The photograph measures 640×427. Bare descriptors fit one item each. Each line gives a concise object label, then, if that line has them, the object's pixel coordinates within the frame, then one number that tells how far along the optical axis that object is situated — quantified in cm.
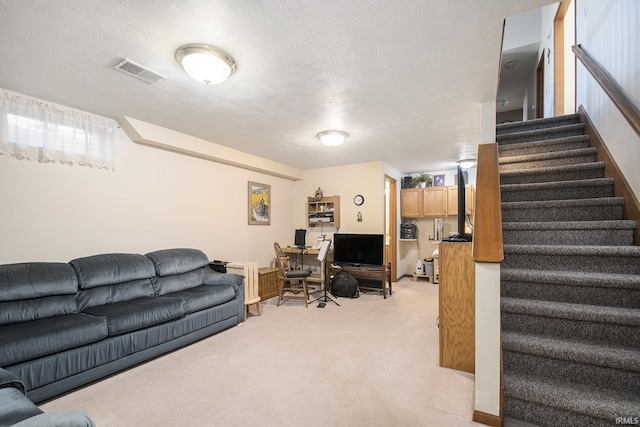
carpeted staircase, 154
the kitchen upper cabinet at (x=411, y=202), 665
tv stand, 512
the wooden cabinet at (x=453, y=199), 626
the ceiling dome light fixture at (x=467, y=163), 541
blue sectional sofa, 204
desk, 516
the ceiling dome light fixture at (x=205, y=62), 203
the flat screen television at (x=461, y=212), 283
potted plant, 667
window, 264
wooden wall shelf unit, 584
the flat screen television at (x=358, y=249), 525
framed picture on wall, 527
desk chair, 454
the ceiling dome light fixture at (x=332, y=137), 375
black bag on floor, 504
